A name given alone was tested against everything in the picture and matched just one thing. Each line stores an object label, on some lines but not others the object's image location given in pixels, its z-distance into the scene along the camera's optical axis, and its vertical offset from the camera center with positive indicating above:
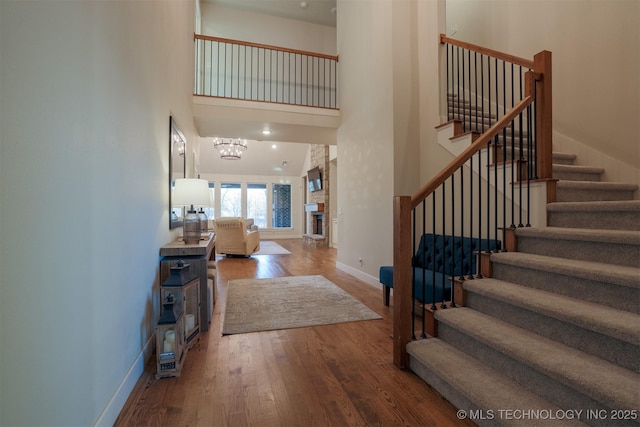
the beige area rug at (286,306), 2.89 -1.02
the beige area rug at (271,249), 7.72 -0.93
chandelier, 8.59 +2.04
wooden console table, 2.56 -0.39
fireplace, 10.27 -0.23
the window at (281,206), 12.15 +0.43
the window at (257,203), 11.87 +0.54
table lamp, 2.85 +0.16
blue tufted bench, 2.67 -0.51
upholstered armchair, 6.86 -0.46
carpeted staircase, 1.30 -0.65
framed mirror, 2.95 +0.62
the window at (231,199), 11.56 +0.69
